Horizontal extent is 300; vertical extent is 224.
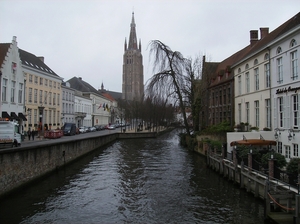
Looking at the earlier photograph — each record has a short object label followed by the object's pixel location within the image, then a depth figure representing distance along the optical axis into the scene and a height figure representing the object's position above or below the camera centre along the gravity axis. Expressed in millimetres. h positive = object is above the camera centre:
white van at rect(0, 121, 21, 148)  20625 -866
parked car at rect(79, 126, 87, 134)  54344 -1239
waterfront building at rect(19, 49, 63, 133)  44341 +4749
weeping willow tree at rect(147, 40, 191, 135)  29828 +5063
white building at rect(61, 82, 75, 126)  58344 +3967
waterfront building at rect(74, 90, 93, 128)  66375 +3291
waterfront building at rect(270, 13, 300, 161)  17719 +2318
